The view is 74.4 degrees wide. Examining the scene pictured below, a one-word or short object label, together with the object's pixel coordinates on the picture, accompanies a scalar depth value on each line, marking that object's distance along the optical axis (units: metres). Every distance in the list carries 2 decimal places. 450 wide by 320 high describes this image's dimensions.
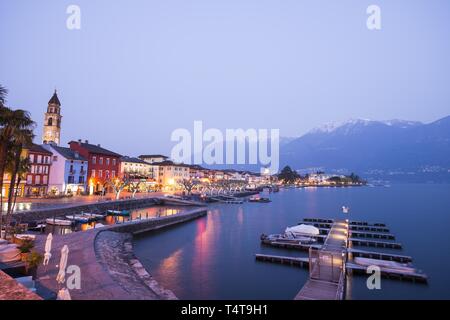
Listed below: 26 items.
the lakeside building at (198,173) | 163.12
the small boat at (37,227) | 37.07
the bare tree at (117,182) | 70.94
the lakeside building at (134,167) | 112.65
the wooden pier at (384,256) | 34.91
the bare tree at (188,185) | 101.75
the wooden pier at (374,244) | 43.72
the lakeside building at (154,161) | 132.32
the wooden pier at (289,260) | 31.66
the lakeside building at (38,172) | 64.44
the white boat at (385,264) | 29.53
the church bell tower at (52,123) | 108.19
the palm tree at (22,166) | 35.00
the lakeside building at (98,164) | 79.38
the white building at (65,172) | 70.75
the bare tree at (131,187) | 92.74
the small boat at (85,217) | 46.44
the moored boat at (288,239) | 41.50
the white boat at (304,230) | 45.81
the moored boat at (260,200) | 117.69
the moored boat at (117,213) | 57.94
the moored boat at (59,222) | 42.97
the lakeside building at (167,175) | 136.50
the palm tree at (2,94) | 22.56
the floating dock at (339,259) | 21.92
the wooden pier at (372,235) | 51.12
